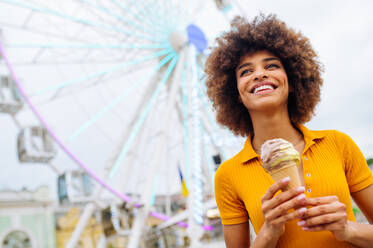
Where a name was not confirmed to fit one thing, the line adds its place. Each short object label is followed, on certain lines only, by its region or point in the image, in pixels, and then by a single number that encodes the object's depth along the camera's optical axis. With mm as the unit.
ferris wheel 7562
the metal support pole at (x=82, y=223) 7852
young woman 1041
